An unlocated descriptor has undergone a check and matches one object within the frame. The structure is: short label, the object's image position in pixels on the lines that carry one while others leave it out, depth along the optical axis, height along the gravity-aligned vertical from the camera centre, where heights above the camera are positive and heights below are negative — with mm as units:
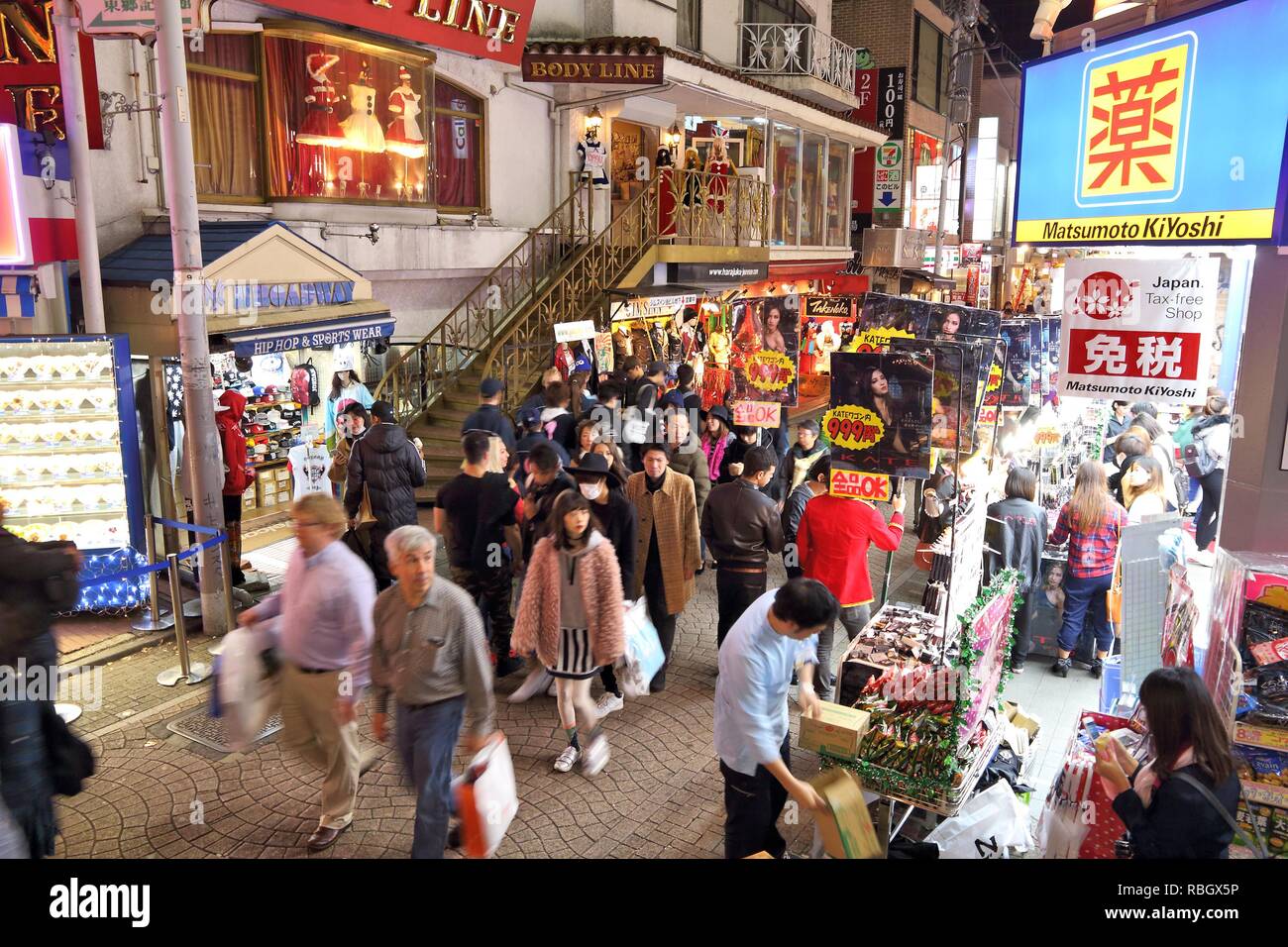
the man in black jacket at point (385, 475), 8102 -1678
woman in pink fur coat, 6047 -2068
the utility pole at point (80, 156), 8164 +1106
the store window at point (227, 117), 11102 +1938
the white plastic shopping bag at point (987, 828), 5109 -2961
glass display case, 8383 -1467
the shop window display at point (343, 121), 11844 +2079
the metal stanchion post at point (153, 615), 8648 -3048
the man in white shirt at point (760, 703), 4484 -2067
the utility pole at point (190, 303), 7629 -193
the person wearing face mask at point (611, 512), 6996 -1699
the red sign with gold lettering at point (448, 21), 11594 +3389
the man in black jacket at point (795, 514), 7659 -1965
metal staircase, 13805 -257
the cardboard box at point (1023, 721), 6402 -3010
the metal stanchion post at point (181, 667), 7641 -3117
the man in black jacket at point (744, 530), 7133 -1870
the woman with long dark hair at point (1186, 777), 3840 -2007
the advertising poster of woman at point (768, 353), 10000 -757
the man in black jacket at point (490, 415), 9531 -1344
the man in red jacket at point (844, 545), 7066 -1979
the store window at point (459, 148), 14719 +2078
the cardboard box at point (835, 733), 5270 -2503
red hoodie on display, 9203 -1622
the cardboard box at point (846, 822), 4586 -2616
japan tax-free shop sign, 6242 -319
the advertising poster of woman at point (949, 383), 6555 -709
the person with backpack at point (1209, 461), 11234 -2118
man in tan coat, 7613 -2034
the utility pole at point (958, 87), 26844 +5849
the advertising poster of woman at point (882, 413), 6336 -890
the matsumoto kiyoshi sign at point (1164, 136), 4449 +782
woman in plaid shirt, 7840 -2135
